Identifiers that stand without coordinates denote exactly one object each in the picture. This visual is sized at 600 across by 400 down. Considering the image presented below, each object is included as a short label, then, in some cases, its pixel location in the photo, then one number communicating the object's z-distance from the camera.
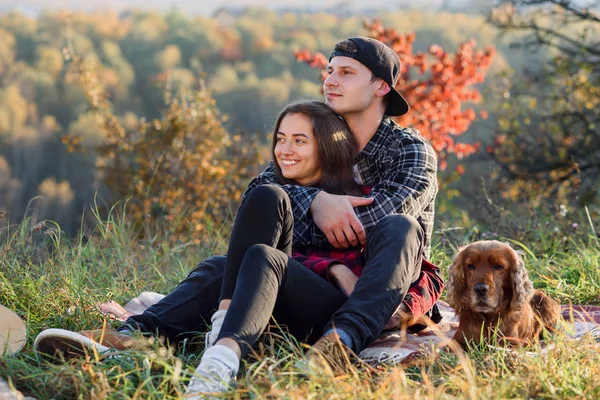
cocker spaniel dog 3.50
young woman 2.99
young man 3.31
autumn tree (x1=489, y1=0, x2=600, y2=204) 9.37
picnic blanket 3.46
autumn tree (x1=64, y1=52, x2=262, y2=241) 9.02
